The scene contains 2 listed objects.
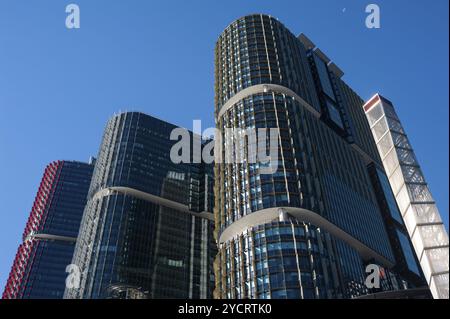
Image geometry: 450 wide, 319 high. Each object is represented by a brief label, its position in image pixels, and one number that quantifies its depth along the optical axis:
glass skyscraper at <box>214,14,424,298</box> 116.56
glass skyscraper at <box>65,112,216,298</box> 165.88
